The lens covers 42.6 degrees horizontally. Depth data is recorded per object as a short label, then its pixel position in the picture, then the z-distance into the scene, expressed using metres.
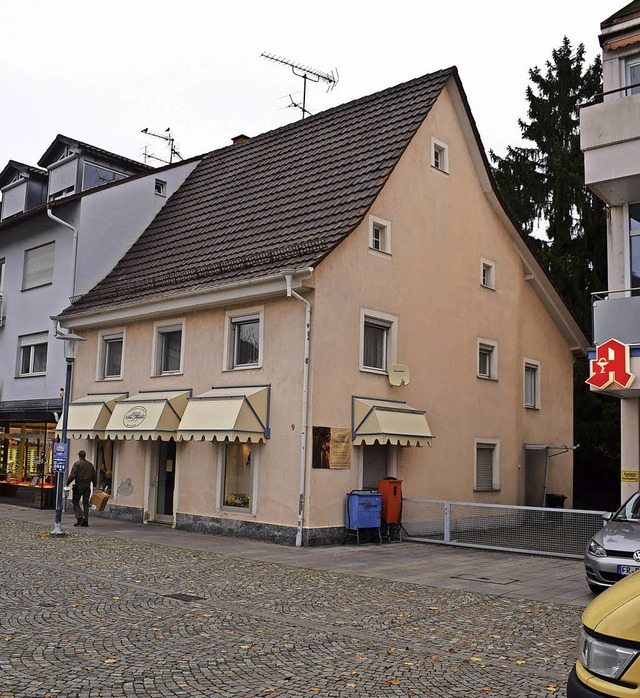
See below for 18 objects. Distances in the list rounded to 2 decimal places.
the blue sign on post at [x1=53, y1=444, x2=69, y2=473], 17.92
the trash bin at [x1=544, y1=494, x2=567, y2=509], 23.95
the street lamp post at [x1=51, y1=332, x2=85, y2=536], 17.23
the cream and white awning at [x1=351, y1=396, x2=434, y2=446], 17.88
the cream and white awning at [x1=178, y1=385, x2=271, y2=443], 17.27
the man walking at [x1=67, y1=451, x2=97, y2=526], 19.62
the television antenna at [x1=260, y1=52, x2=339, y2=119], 28.95
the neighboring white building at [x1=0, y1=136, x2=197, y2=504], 23.67
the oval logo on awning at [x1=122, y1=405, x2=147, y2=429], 19.81
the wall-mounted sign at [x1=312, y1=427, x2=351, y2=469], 17.09
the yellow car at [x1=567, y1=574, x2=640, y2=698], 3.98
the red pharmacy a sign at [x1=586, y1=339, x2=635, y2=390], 14.48
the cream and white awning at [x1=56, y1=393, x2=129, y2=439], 21.22
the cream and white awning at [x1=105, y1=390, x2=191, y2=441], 19.17
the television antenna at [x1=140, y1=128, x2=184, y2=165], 34.58
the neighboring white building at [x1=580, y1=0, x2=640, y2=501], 14.70
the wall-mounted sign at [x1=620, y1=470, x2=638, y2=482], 15.93
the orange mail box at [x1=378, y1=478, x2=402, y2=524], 18.03
